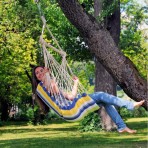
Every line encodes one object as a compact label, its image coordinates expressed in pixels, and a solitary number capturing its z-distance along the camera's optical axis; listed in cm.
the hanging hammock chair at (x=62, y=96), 568
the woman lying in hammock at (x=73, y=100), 559
